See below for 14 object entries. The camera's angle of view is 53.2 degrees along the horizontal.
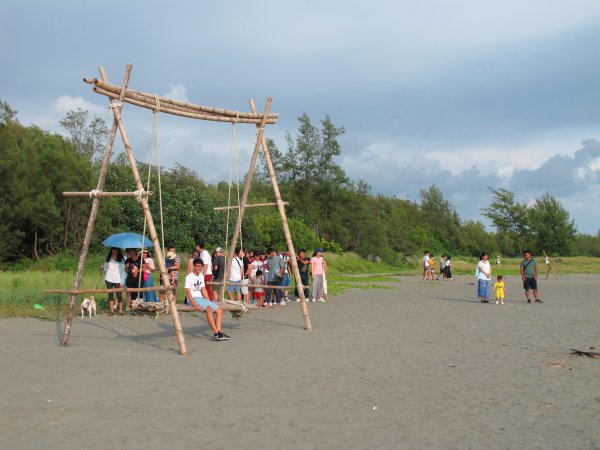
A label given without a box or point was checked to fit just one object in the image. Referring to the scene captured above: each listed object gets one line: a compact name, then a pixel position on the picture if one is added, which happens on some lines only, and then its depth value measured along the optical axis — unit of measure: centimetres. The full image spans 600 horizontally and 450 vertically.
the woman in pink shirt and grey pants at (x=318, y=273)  2014
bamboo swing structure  1046
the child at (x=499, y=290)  1970
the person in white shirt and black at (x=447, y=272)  3727
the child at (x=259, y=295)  1805
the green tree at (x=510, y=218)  7512
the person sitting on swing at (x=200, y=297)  1130
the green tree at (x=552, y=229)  7412
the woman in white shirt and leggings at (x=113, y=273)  1531
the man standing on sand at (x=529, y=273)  1991
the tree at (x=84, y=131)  5616
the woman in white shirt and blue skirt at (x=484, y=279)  2016
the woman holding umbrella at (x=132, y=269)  1516
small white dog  1486
